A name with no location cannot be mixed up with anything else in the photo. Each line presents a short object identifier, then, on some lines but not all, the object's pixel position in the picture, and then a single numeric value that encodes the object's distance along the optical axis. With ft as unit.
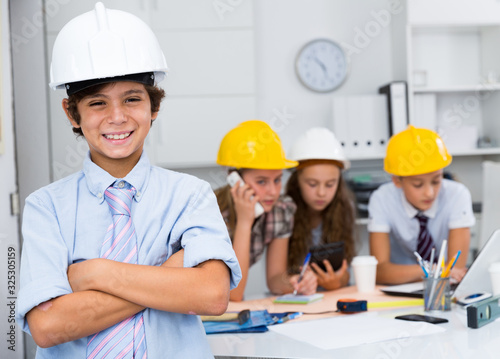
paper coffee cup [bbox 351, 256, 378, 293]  7.32
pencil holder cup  6.10
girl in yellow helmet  7.87
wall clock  14.11
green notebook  6.88
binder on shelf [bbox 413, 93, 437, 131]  13.47
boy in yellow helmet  7.90
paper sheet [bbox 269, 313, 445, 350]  5.08
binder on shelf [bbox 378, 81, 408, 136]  13.15
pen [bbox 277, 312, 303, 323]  5.91
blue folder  5.50
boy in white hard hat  3.78
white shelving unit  13.21
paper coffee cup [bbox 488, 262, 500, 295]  6.45
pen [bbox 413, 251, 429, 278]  6.24
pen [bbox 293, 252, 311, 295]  7.16
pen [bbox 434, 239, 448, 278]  6.18
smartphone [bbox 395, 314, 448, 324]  5.63
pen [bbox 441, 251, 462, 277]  6.23
